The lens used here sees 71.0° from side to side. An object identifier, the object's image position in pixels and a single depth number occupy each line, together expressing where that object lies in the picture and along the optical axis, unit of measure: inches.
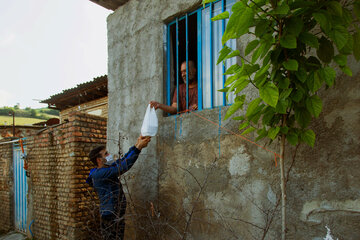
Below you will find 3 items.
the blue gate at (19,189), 269.6
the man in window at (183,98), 118.3
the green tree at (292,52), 51.9
